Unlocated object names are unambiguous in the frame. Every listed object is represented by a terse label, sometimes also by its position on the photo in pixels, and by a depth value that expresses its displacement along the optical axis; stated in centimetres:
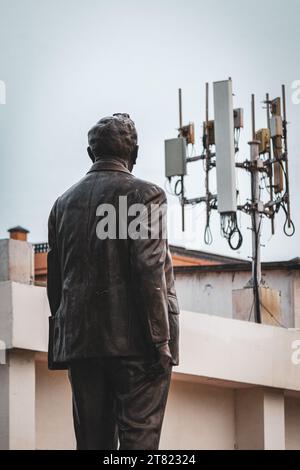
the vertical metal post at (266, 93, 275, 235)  2645
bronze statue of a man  920
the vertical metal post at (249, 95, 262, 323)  2458
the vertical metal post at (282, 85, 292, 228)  2598
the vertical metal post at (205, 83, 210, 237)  2555
